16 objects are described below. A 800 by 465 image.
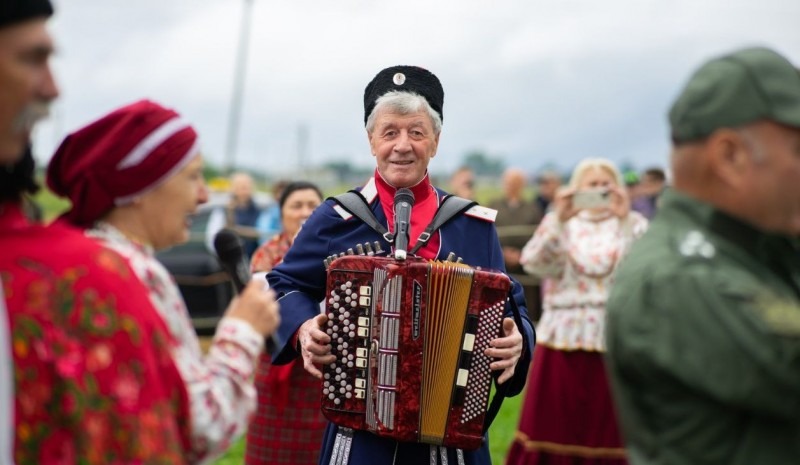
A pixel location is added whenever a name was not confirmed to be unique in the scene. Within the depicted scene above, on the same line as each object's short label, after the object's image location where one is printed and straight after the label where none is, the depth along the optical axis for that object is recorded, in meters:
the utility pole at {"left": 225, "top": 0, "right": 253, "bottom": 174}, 33.84
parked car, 13.84
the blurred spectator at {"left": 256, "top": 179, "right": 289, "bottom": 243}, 10.53
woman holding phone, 7.14
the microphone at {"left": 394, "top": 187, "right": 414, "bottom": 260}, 3.97
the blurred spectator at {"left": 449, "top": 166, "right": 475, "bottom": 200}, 13.22
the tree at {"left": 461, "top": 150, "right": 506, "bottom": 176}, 52.92
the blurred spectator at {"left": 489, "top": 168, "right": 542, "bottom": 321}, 12.75
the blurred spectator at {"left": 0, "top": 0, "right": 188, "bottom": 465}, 2.26
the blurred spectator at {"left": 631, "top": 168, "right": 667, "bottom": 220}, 12.80
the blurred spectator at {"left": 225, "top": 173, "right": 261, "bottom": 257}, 14.50
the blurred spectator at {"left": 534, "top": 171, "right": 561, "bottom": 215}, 13.91
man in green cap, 2.19
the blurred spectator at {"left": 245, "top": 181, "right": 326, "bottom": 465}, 5.95
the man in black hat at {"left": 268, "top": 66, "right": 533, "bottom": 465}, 4.16
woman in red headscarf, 2.55
